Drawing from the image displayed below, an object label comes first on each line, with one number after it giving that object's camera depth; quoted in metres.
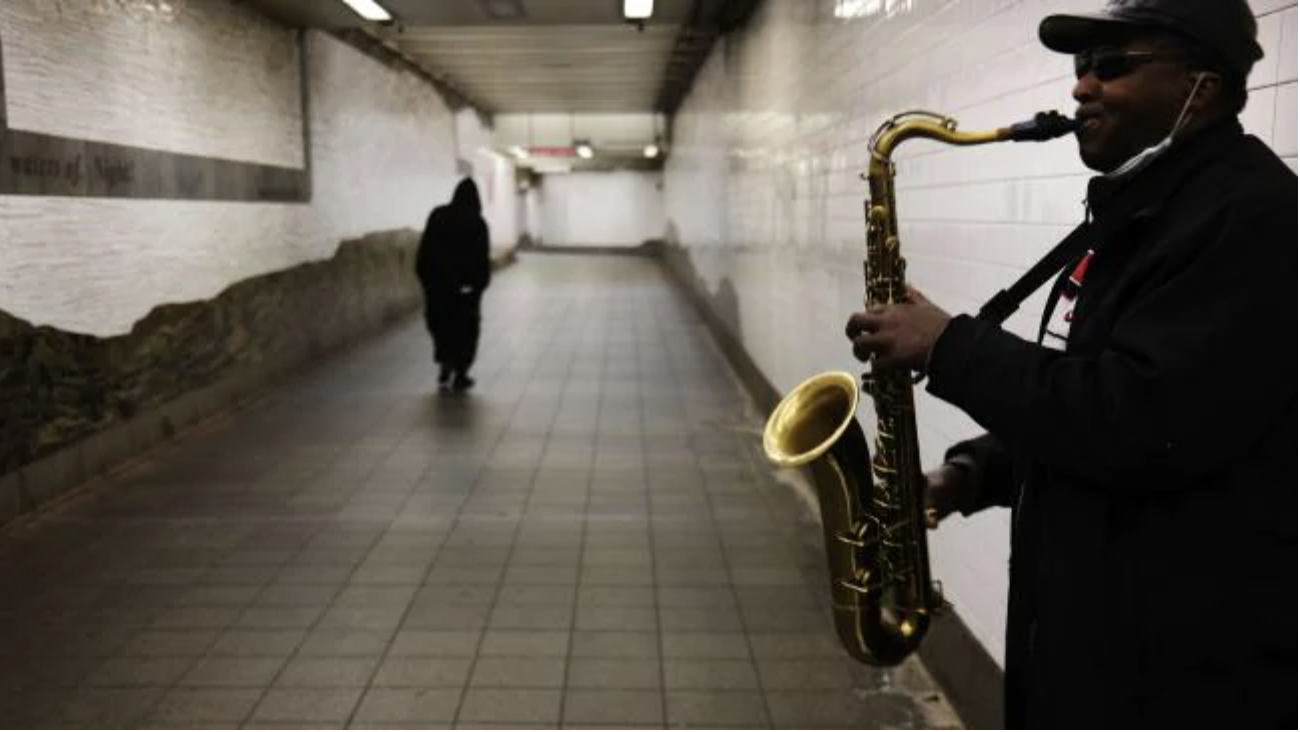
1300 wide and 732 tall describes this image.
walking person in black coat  8.36
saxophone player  1.24
